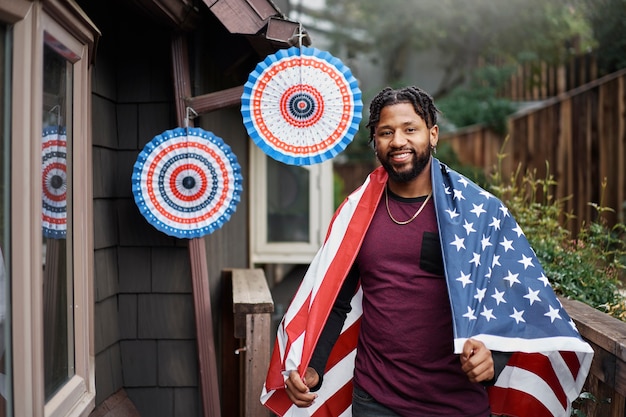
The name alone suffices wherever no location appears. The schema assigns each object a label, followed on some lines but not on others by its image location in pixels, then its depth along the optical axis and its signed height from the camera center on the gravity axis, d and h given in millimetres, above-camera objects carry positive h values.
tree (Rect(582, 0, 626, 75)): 8195 +2136
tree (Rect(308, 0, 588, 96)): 13617 +3971
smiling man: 2115 -298
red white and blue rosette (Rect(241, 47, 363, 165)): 2842 +409
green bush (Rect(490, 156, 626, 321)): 3199 -264
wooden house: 1917 -7
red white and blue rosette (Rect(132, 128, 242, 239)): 3031 +107
